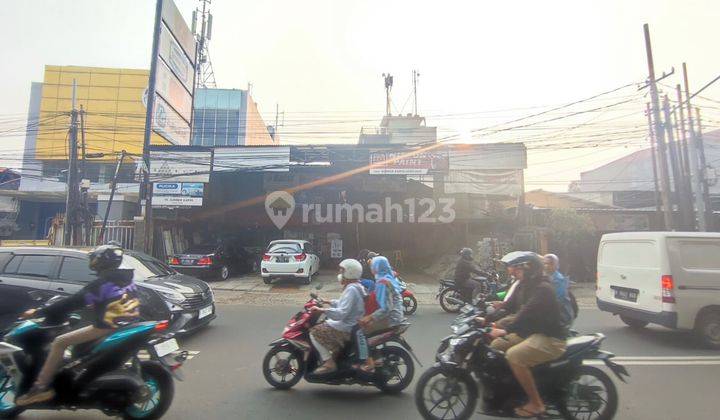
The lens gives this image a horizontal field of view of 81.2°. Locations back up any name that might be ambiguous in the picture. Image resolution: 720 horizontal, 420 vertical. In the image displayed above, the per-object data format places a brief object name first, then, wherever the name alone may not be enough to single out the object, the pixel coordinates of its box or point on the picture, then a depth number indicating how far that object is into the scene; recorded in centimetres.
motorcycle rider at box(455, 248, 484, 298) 962
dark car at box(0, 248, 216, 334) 628
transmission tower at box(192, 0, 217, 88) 2966
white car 1441
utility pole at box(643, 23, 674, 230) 1402
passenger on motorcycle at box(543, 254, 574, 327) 558
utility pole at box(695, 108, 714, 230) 1647
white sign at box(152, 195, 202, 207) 1784
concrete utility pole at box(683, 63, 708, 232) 1429
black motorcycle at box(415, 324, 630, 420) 369
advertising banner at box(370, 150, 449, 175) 1856
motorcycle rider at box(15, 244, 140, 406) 361
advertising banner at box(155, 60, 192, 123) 1795
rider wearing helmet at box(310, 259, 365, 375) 443
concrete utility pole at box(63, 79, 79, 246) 1584
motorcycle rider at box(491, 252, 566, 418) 357
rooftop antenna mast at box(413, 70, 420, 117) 3276
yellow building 3497
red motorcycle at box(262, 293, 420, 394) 445
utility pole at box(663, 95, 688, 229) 1457
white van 666
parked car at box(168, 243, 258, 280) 1497
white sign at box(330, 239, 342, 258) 2239
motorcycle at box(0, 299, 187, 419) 364
